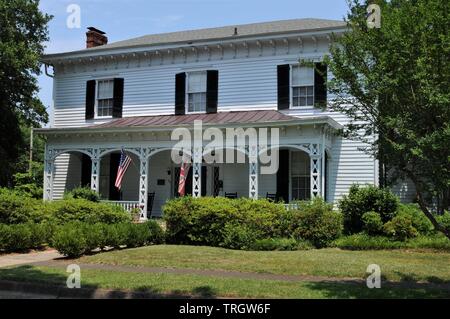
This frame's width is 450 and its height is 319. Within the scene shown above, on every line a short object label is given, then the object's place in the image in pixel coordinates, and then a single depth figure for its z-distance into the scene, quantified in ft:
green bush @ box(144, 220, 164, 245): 49.74
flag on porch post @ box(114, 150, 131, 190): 65.09
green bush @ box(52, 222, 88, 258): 40.34
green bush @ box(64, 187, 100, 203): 65.67
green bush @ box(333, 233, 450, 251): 46.29
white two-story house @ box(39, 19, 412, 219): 64.64
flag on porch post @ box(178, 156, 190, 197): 63.00
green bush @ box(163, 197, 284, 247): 48.93
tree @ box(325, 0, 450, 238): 24.73
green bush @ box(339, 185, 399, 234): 52.29
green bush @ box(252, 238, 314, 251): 46.52
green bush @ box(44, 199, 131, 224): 50.85
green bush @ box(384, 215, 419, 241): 48.93
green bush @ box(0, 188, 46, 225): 50.49
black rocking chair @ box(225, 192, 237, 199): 70.28
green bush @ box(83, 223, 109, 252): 42.17
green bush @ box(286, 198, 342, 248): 48.75
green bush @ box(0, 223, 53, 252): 44.47
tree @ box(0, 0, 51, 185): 82.38
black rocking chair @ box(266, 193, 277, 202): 67.67
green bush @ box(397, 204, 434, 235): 50.78
